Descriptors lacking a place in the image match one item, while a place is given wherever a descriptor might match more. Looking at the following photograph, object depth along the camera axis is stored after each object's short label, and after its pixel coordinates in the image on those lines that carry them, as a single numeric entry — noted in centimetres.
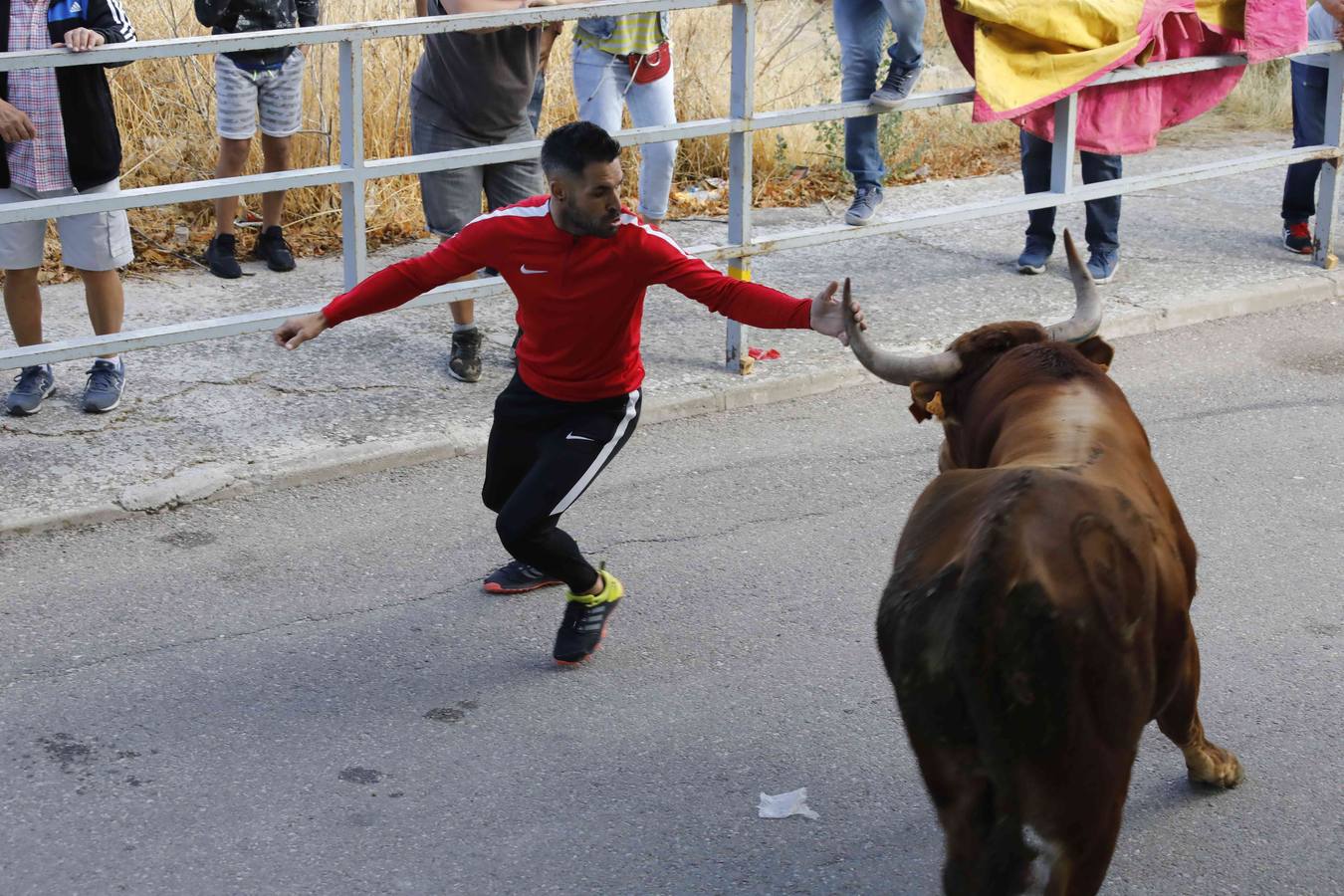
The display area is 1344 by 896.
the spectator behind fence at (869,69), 770
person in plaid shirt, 616
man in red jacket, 461
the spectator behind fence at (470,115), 682
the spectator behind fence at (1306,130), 891
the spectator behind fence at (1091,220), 837
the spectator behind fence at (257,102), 782
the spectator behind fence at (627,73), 771
